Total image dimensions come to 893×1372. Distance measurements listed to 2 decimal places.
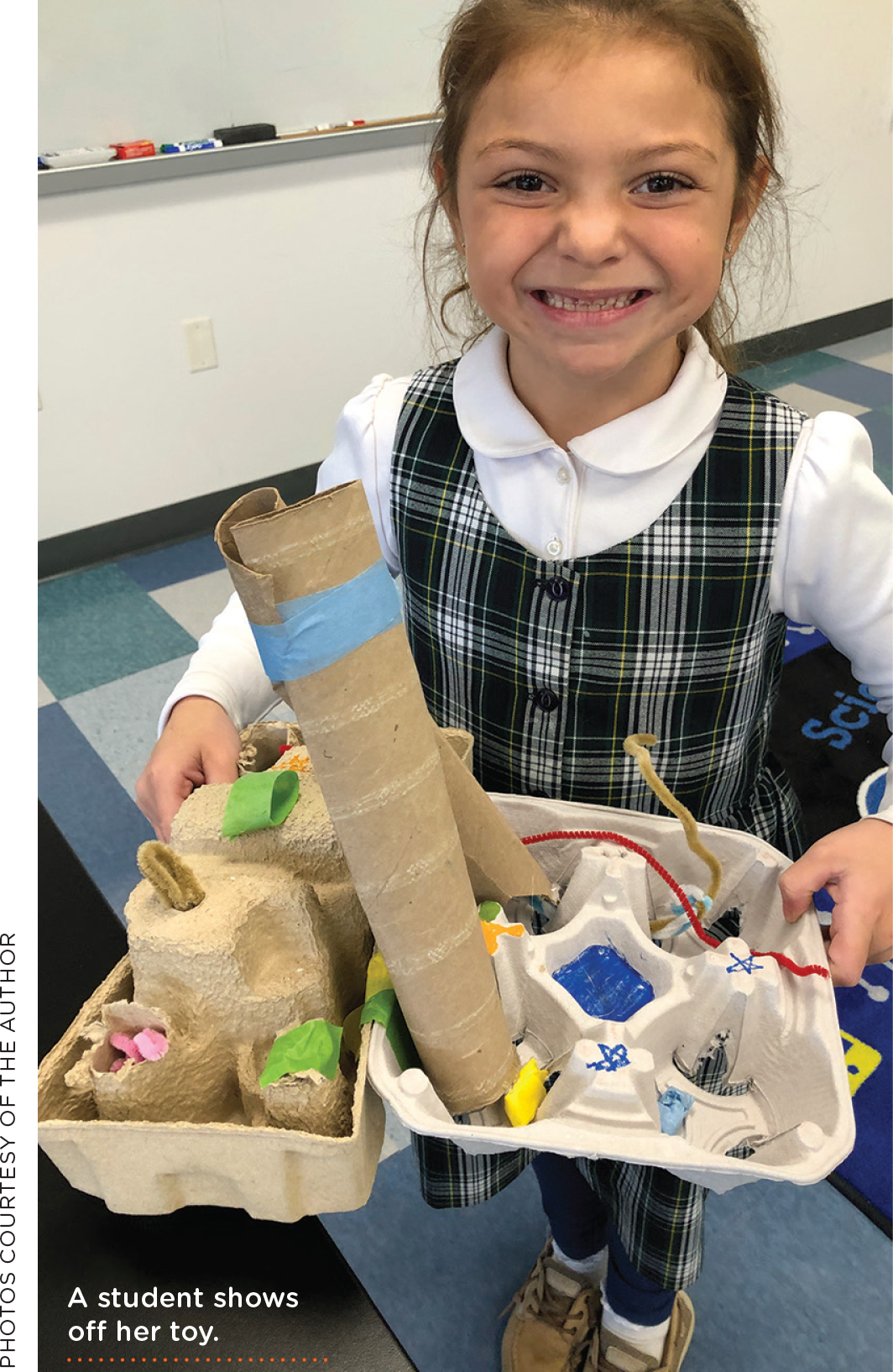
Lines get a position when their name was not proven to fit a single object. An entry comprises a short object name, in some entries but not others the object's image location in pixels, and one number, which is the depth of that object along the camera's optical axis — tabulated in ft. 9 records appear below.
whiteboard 5.22
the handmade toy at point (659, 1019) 1.36
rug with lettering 3.36
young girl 1.69
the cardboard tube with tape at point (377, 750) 1.11
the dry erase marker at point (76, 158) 5.28
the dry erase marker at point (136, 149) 5.46
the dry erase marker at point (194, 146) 5.59
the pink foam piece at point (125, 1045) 1.34
